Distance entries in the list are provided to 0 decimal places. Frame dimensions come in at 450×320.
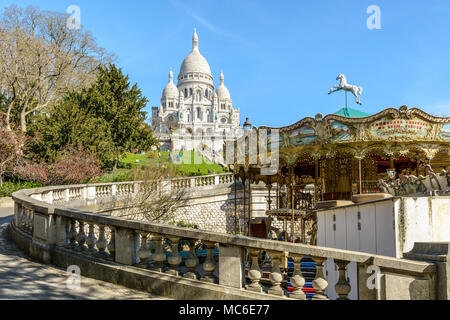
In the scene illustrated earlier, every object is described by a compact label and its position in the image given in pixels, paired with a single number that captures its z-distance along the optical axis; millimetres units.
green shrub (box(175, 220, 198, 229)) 19375
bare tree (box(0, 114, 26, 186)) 25333
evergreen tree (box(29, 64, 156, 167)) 27062
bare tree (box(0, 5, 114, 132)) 29156
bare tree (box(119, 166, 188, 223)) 18188
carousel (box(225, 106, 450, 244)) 12867
